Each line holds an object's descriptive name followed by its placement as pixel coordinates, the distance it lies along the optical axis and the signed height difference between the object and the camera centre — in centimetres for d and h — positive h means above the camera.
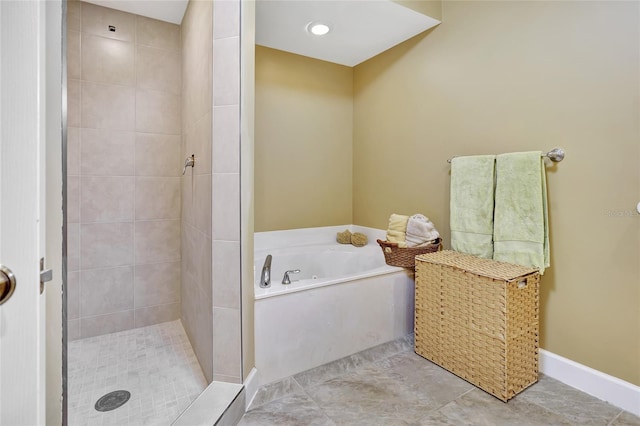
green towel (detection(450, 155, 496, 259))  190 +1
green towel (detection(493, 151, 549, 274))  167 -3
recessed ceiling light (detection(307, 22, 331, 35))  233 +134
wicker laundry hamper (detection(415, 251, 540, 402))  154 -61
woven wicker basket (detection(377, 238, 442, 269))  214 -32
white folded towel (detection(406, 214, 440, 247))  220 -18
